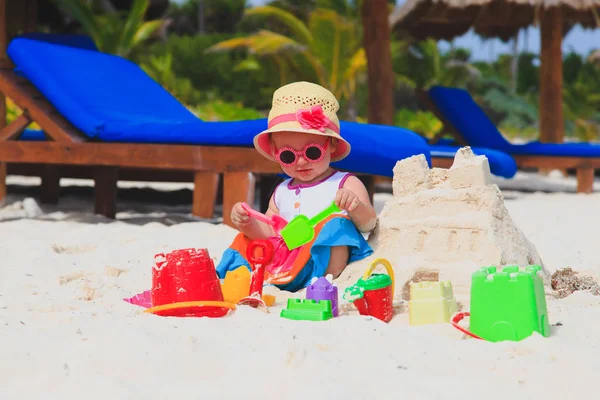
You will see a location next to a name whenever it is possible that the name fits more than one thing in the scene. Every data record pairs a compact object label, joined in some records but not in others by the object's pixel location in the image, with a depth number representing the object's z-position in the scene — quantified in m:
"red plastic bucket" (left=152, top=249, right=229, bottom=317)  2.20
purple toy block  2.16
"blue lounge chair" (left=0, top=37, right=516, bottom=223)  3.97
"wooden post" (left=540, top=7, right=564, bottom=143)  10.01
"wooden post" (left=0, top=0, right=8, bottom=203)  5.11
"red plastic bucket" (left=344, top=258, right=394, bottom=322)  2.16
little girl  2.61
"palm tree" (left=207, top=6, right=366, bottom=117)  17.45
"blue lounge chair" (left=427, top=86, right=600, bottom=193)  7.36
